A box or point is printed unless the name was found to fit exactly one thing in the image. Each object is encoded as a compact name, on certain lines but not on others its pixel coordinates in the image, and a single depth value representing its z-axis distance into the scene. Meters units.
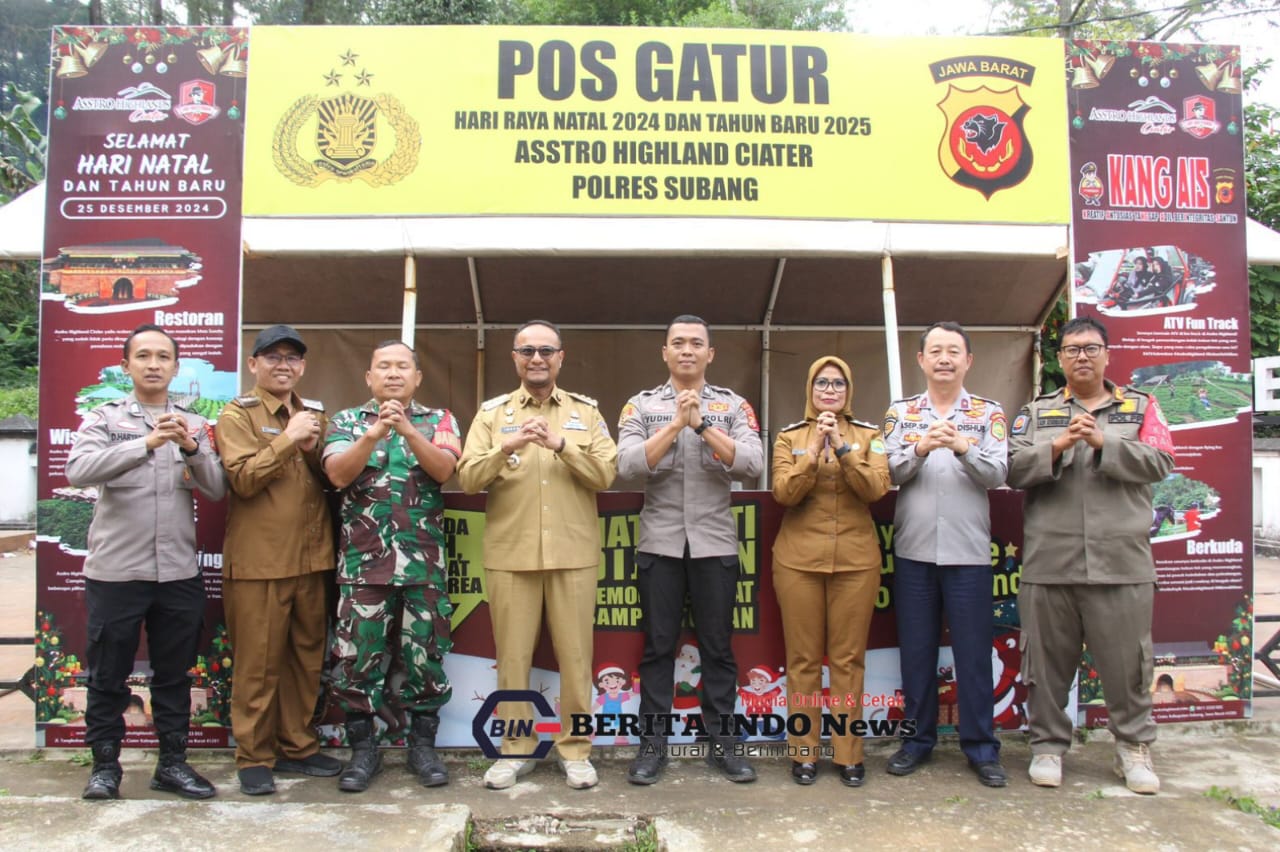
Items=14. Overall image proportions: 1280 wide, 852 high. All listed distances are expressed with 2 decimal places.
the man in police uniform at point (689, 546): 3.54
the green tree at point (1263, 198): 8.59
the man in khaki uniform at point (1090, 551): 3.48
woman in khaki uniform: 3.50
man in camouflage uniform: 3.45
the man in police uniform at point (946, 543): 3.52
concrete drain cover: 3.09
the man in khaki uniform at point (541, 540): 3.49
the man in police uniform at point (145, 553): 3.24
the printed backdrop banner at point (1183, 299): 4.19
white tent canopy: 5.84
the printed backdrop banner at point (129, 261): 3.90
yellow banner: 4.18
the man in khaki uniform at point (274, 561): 3.40
